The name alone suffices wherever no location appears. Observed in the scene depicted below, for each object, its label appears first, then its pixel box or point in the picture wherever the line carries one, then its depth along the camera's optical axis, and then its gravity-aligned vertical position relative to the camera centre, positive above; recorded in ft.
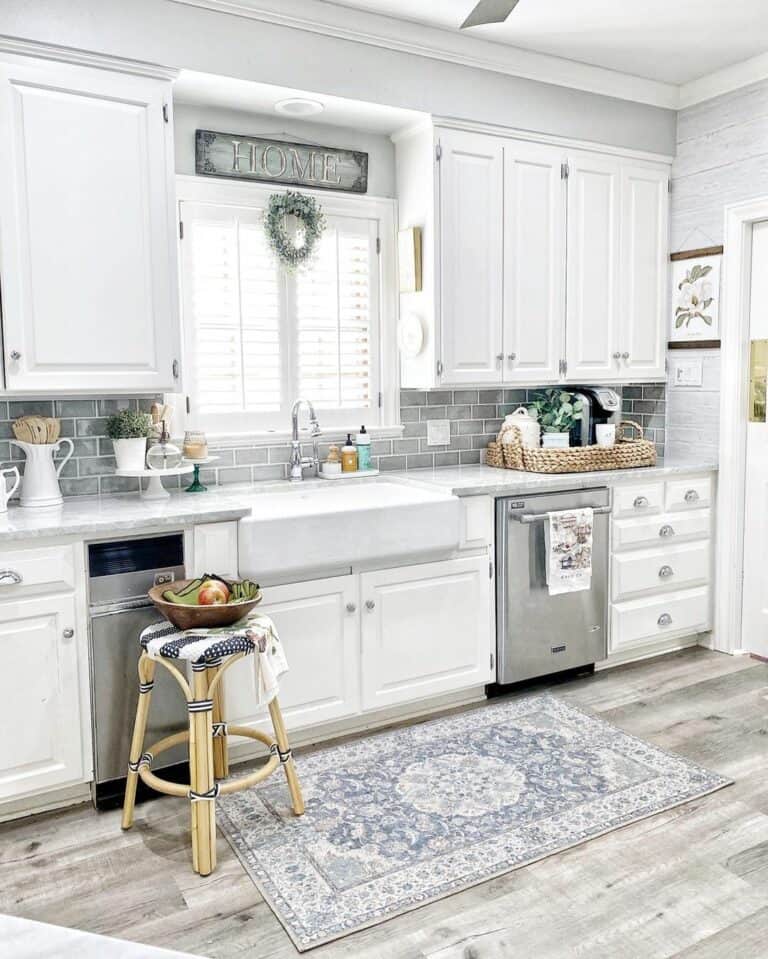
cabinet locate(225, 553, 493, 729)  9.91 -3.05
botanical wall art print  13.35 +1.51
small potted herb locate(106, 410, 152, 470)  10.02 -0.44
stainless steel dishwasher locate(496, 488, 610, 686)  11.42 -2.91
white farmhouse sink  9.41 -1.55
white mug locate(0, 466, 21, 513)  9.11 -0.96
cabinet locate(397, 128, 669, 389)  11.91 +2.01
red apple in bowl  8.21 -1.92
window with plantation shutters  11.31 +1.05
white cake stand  10.16 -1.03
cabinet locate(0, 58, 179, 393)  8.86 +1.86
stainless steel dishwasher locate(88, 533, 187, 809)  8.76 -2.56
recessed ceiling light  10.87 +3.78
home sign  11.12 +3.23
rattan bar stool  7.71 -3.32
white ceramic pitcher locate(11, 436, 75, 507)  9.52 -0.87
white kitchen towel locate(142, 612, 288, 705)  7.80 -2.29
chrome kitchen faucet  11.76 -0.62
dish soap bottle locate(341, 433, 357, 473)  12.19 -0.89
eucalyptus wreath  11.45 +2.37
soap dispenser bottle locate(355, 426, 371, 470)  12.32 -0.76
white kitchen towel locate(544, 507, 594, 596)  11.57 -2.14
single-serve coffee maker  13.33 -0.23
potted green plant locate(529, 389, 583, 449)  13.02 -0.32
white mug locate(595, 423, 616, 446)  13.29 -0.63
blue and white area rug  7.48 -4.29
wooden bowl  8.09 -2.07
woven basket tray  12.39 -0.94
